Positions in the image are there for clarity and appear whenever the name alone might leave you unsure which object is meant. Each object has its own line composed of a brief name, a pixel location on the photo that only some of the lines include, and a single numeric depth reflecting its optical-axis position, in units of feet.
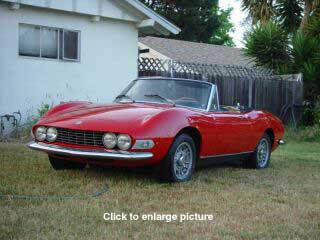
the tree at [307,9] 64.98
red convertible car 19.67
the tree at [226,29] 164.39
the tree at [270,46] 61.46
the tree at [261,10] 70.28
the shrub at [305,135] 47.78
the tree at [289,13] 69.36
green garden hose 17.04
